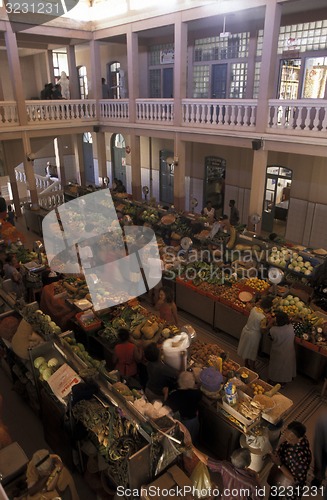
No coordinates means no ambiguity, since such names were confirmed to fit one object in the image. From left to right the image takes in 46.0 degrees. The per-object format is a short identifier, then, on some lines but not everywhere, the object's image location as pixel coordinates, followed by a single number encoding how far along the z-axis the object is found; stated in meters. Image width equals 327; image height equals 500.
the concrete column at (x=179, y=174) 14.58
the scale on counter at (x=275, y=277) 8.79
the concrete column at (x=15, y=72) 14.20
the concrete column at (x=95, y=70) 16.87
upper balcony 10.80
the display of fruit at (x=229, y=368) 6.44
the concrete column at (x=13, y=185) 17.78
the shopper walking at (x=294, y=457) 4.73
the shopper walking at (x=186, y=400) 5.56
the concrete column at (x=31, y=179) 15.78
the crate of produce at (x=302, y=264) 9.75
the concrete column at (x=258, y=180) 11.96
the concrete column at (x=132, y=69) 15.05
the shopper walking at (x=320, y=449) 4.89
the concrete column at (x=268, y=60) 10.49
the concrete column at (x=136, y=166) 16.66
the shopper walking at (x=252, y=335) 7.48
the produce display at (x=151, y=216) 13.74
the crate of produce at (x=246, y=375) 6.38
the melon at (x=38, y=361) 6.14
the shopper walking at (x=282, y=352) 6.98
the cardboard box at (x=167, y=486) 4.39
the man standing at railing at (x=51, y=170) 24.34
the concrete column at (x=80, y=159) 20.86
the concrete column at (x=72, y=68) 18.39
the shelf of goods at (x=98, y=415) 4.59
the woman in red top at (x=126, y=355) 6.62
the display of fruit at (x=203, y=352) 6.82
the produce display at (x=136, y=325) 7.22
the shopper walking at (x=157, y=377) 6.05
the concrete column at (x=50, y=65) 20.92
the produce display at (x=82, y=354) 5.83
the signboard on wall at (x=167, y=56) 17.56
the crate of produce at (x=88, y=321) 7.87
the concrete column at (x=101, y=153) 18.53
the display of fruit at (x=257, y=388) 6.10
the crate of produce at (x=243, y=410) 5.59
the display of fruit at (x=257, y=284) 9.14
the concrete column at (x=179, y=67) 13.00
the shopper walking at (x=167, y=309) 8.04
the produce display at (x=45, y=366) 5.98
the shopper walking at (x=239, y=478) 4.38
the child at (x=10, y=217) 15.04
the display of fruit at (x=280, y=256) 10.16
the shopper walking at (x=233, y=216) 12.94
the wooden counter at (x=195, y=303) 9.45
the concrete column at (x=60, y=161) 21.92
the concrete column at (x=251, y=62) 14.07
